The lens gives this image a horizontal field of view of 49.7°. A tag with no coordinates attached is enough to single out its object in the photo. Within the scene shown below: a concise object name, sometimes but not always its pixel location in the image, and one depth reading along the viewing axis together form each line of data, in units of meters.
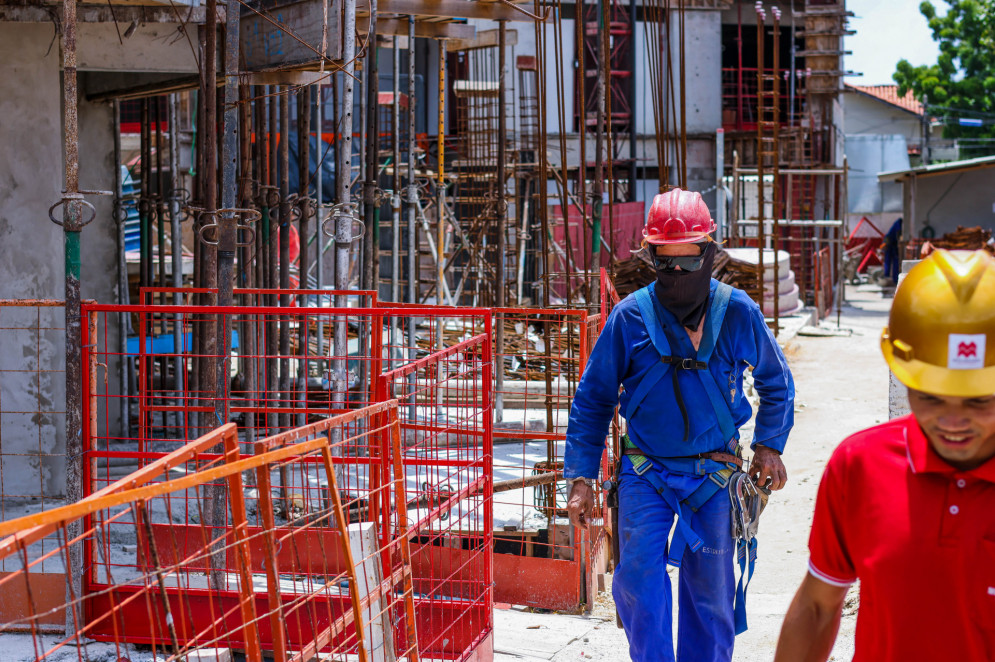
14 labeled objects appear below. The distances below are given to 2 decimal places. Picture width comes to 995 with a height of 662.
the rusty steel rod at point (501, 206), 11.67
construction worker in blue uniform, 4.57
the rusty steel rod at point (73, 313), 5.70
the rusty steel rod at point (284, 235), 10.14
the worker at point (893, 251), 34.31
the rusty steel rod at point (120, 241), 10.33
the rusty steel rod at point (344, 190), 7.62
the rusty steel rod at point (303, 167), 10.26
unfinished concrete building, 4.55
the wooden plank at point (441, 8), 9.44
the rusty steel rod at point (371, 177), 10.34
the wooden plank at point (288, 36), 7.23
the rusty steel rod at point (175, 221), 9.98
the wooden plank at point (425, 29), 10.59
